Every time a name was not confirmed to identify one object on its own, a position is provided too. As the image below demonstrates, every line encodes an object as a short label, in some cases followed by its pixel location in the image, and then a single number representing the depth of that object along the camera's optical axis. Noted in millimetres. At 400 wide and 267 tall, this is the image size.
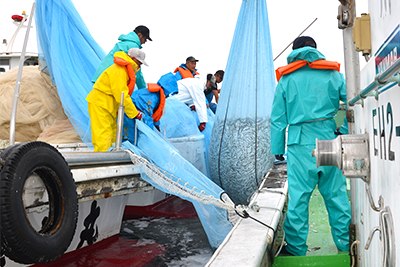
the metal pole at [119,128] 3396
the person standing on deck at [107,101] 3666
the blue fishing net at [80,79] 3305
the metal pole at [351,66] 2186
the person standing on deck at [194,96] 5137
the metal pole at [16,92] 2965
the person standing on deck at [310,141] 2576
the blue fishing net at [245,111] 4332
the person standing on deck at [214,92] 6718
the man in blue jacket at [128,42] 4055
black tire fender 1946
